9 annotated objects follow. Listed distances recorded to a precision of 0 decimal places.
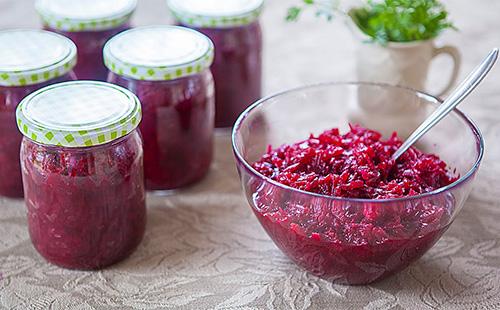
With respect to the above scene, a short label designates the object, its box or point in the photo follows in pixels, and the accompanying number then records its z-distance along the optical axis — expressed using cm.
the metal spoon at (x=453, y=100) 81
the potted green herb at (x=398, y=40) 95
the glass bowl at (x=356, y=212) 77
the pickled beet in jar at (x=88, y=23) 96
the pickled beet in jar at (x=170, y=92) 88
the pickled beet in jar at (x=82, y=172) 79
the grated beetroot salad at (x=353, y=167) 80
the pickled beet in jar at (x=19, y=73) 86
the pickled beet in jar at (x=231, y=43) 97
